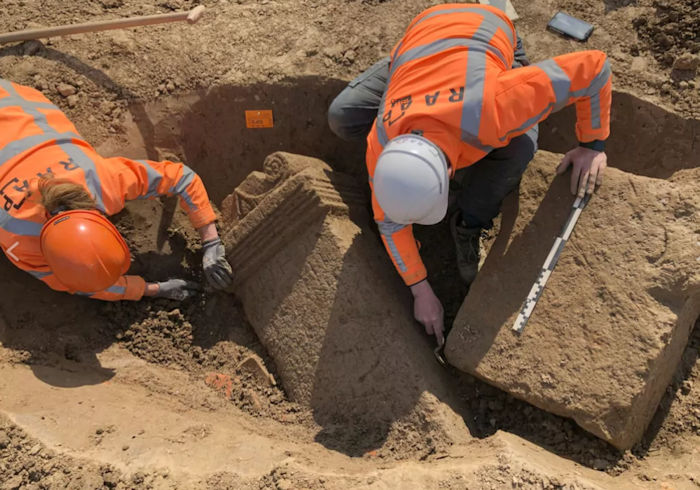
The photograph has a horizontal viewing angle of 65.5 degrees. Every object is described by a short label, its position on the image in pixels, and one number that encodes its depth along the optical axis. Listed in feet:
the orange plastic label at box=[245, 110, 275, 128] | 13.06
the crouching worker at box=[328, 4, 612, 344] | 8.43
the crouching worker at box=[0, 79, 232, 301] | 9.55
